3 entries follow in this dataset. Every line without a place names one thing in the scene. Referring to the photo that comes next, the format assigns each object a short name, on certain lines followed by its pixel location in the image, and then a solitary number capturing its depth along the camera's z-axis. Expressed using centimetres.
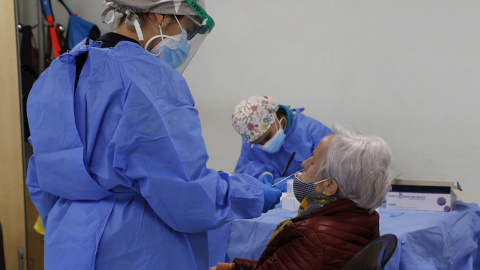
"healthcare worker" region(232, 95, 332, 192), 328
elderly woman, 167
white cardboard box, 266
